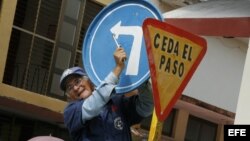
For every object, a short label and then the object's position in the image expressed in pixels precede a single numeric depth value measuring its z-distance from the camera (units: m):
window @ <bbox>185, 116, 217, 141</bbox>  15.93
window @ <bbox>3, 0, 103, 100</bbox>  12.23
